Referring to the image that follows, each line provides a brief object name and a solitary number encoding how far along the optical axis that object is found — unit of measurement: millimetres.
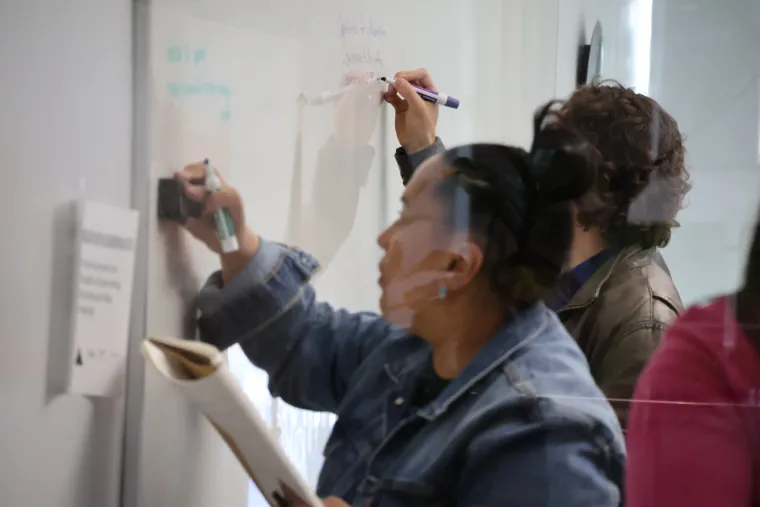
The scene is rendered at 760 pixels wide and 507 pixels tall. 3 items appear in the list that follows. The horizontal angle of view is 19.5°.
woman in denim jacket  3106
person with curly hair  3148
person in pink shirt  3075
